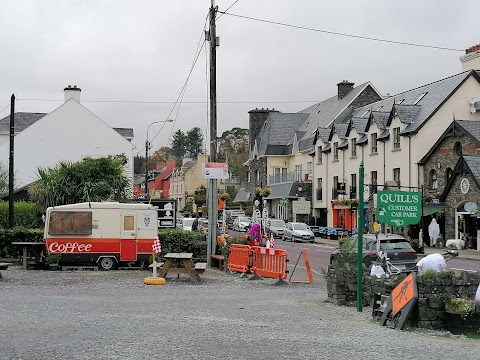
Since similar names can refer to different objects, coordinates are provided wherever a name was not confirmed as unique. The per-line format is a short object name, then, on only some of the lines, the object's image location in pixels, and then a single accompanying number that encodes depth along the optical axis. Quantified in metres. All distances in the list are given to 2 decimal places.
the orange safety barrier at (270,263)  19.48
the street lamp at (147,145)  52.34
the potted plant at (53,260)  22.14
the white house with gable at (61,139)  49.91
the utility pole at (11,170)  26.34
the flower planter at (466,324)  10.48
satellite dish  36.75
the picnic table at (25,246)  22.50
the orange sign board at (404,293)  10.87
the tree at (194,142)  159.62
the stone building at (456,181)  37.31
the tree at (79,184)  30.36
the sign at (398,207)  12.48
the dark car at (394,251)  21.31
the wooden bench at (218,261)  23.11
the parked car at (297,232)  48.28
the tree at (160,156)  151.25
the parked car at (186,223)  42.16
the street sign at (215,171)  22.98
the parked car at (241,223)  55.91
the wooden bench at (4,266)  19.08
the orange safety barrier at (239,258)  21.36
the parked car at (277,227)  52.06
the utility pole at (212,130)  23.89
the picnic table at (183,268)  19.25
